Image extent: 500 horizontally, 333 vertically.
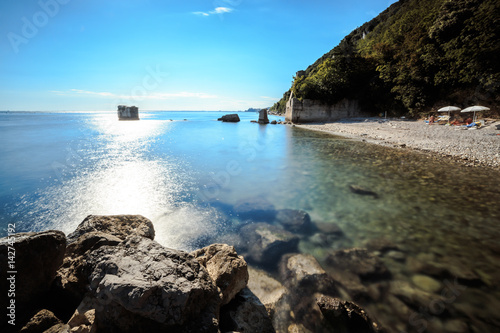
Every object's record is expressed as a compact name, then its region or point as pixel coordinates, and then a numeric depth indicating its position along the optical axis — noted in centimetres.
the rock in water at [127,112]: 8619
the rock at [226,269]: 303
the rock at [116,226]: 395
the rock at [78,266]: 275
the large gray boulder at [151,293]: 206
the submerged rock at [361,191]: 837
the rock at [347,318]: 308
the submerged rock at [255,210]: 675
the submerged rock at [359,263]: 422
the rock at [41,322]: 218
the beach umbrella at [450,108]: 2306
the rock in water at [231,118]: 6862
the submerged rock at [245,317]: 277
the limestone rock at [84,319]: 216
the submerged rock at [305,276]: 385
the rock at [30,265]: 233
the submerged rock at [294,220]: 609
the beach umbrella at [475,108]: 2024
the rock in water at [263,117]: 5584
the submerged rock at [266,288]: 349
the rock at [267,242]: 483
